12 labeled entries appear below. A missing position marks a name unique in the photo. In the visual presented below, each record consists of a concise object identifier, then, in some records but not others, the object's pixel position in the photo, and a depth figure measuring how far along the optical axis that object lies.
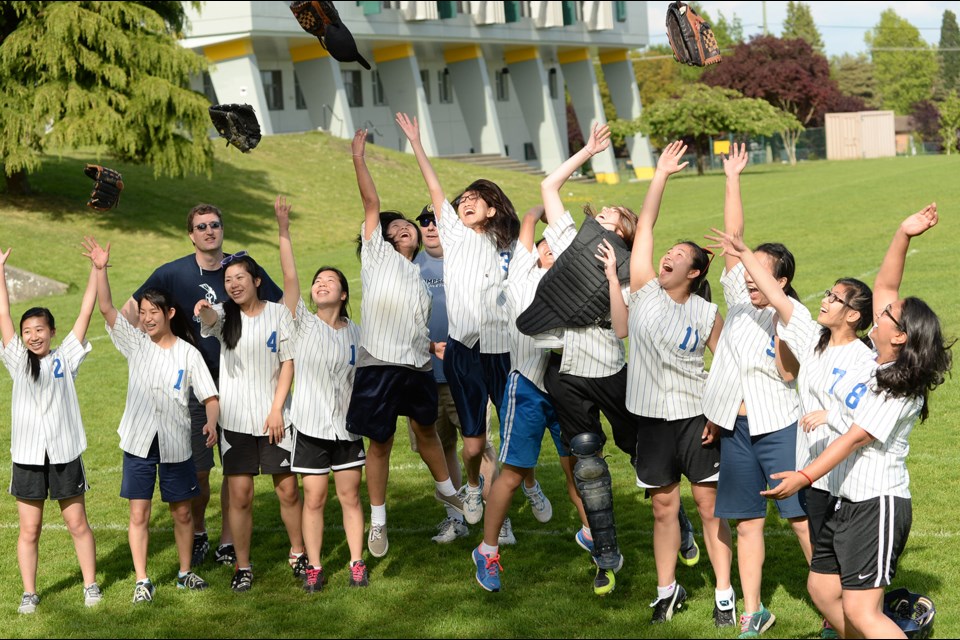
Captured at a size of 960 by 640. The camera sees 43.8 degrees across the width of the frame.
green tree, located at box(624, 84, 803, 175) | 52.25
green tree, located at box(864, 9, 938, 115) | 126.44
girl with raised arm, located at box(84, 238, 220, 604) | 6.58
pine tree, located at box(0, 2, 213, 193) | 26.64
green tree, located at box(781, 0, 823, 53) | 135.50
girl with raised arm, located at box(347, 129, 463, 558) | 6.71
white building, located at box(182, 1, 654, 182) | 44.25
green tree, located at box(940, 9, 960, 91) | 120.54
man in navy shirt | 7.06
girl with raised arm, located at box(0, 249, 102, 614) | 6.37
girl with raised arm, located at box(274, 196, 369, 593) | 6.61
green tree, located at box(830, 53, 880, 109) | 116.75
